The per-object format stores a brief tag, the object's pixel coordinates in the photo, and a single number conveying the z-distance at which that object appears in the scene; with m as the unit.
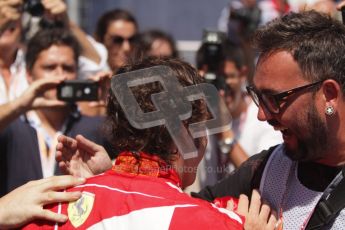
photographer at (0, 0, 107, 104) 3.84
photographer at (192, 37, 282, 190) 3.67
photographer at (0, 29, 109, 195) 3.27
